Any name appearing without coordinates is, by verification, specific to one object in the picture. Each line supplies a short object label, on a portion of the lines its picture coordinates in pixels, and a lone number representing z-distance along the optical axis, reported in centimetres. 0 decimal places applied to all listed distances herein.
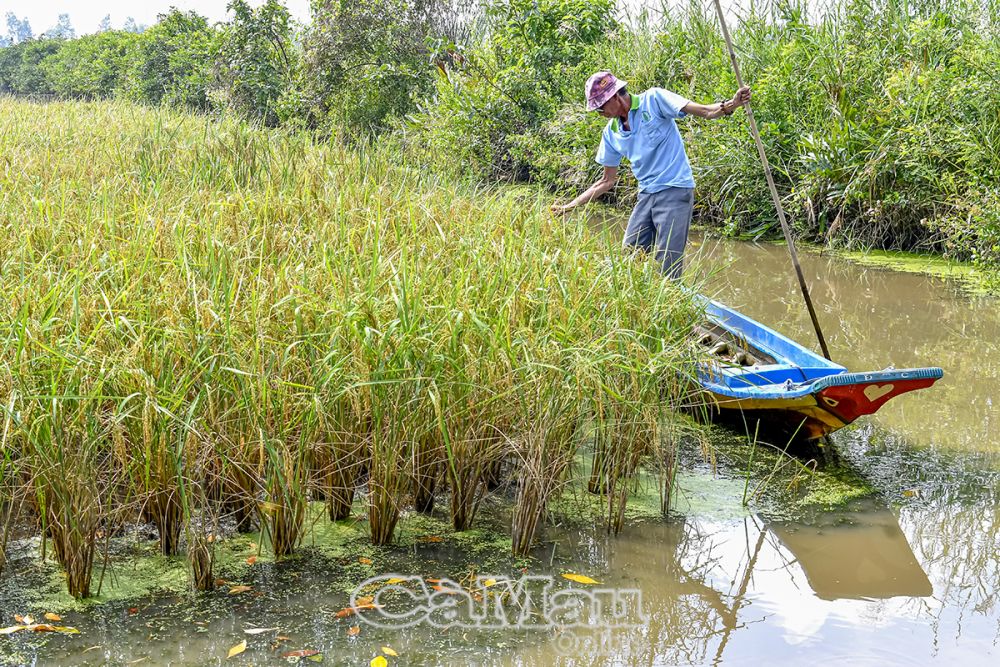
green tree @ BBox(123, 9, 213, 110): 1634
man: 532
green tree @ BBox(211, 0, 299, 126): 1453
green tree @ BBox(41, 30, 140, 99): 2281
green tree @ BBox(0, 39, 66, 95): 2980
